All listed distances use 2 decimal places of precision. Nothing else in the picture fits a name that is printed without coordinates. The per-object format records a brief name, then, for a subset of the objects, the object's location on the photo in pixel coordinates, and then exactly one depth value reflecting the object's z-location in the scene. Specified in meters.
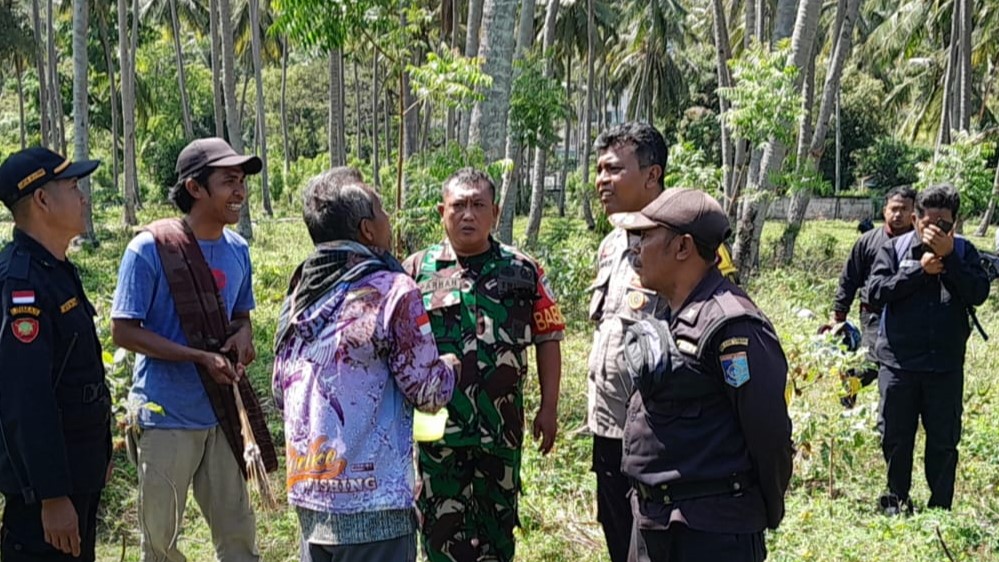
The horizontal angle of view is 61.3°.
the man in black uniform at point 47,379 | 2.51
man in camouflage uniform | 3.27
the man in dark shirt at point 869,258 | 5.09
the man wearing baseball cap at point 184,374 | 3.10
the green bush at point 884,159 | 34.72
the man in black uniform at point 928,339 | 4.28
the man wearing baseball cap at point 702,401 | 2.23
